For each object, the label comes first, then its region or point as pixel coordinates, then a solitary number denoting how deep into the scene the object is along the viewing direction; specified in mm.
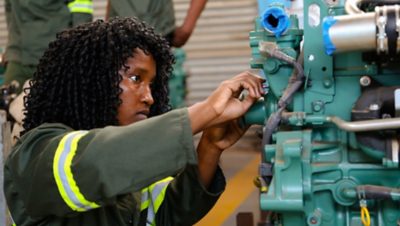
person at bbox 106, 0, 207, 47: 5211
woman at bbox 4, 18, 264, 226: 2000
